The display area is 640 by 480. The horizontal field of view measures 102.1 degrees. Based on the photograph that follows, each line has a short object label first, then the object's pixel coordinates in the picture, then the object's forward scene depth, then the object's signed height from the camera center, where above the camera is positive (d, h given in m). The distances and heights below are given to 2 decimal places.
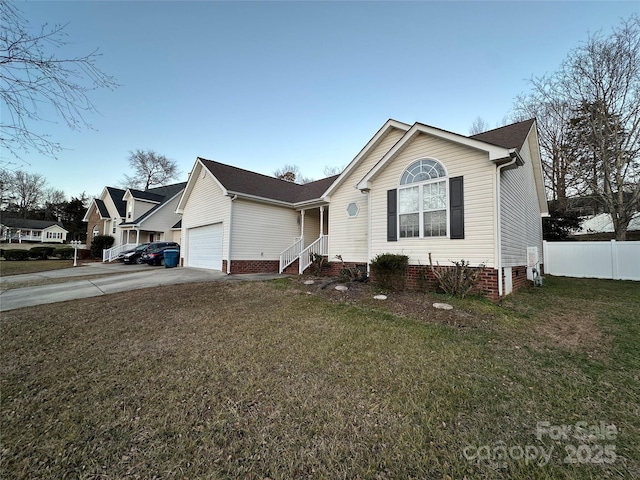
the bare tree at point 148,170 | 34.88 +10.98
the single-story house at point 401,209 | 6.87 +1.48
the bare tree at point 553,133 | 15.89 +7.65
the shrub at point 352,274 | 9.38 -0.95
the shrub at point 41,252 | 23.36 -0.23
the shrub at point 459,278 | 6.62 -0.79
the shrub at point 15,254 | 22.23 -0.37
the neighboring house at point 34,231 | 41.94 +3.46
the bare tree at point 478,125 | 25.27 +12.05
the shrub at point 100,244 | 24.48 +0.51
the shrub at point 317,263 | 11.41 -0.65
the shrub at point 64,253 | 24.33 -0.33
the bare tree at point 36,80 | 2.97 +2.12
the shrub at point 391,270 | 7.68 -0.67
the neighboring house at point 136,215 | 23.77 +3.31
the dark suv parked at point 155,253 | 17.92 -0.27
